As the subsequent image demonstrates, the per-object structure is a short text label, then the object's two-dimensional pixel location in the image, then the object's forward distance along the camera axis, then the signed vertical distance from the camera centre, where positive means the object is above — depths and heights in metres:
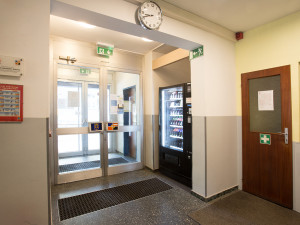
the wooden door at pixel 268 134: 2.32 -0.33
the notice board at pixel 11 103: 1.30 +0.09
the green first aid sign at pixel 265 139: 2.50 -0.40
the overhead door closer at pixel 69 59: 3.17 +1.04
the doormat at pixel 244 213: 2.07 -1.34
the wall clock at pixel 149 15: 1.87 +1.12
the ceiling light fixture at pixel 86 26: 2.66 +1.43
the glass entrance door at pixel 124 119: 3.72 -0.12
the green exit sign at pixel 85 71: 3.47 +0.90
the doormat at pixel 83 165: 3.45 -1.13
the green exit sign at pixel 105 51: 3.39 +1.30
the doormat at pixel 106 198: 2.30 -1.32
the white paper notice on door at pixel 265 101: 2.50 +0.18
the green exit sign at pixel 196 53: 2.56 +0.95
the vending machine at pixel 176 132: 3.00 -0.39
